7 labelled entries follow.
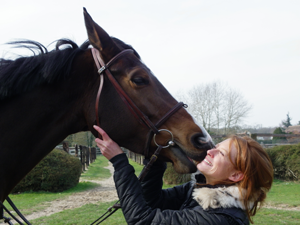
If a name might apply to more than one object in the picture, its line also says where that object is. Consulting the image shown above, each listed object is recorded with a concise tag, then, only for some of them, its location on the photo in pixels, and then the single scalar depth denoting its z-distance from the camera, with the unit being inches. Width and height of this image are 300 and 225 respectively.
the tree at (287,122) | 2293.3
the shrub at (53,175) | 426.0
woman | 69.7
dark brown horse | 78.4
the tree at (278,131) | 1267.2
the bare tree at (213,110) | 1476.4
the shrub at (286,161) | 556.4
